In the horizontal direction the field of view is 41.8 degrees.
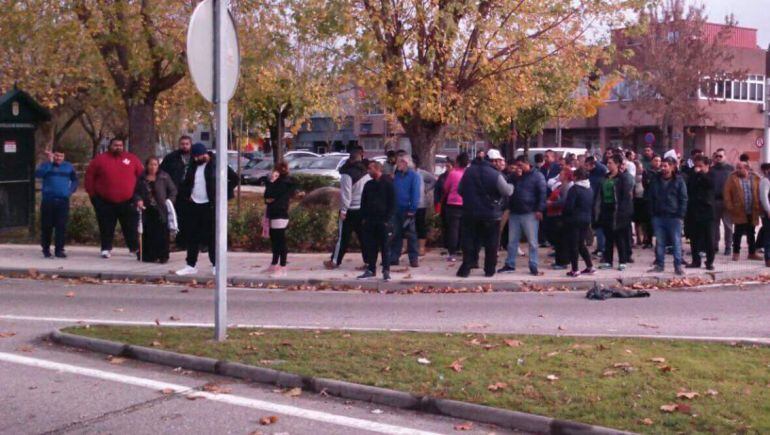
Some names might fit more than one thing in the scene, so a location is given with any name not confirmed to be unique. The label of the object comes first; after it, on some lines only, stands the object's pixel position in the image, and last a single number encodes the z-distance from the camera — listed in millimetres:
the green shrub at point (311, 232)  18594
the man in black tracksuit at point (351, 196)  15461
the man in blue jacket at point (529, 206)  15461
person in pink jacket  16797
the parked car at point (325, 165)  38906
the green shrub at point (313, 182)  33950
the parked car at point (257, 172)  46869
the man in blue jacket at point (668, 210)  15281
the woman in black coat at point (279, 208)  14930
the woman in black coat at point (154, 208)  16234
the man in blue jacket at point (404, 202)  15711
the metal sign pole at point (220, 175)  9258
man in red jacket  16938
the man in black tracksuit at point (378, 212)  14570
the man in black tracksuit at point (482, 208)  15062
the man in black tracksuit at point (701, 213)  16000
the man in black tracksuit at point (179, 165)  16328
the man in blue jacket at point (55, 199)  16906
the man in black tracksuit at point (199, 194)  14984
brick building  53875
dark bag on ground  13180
